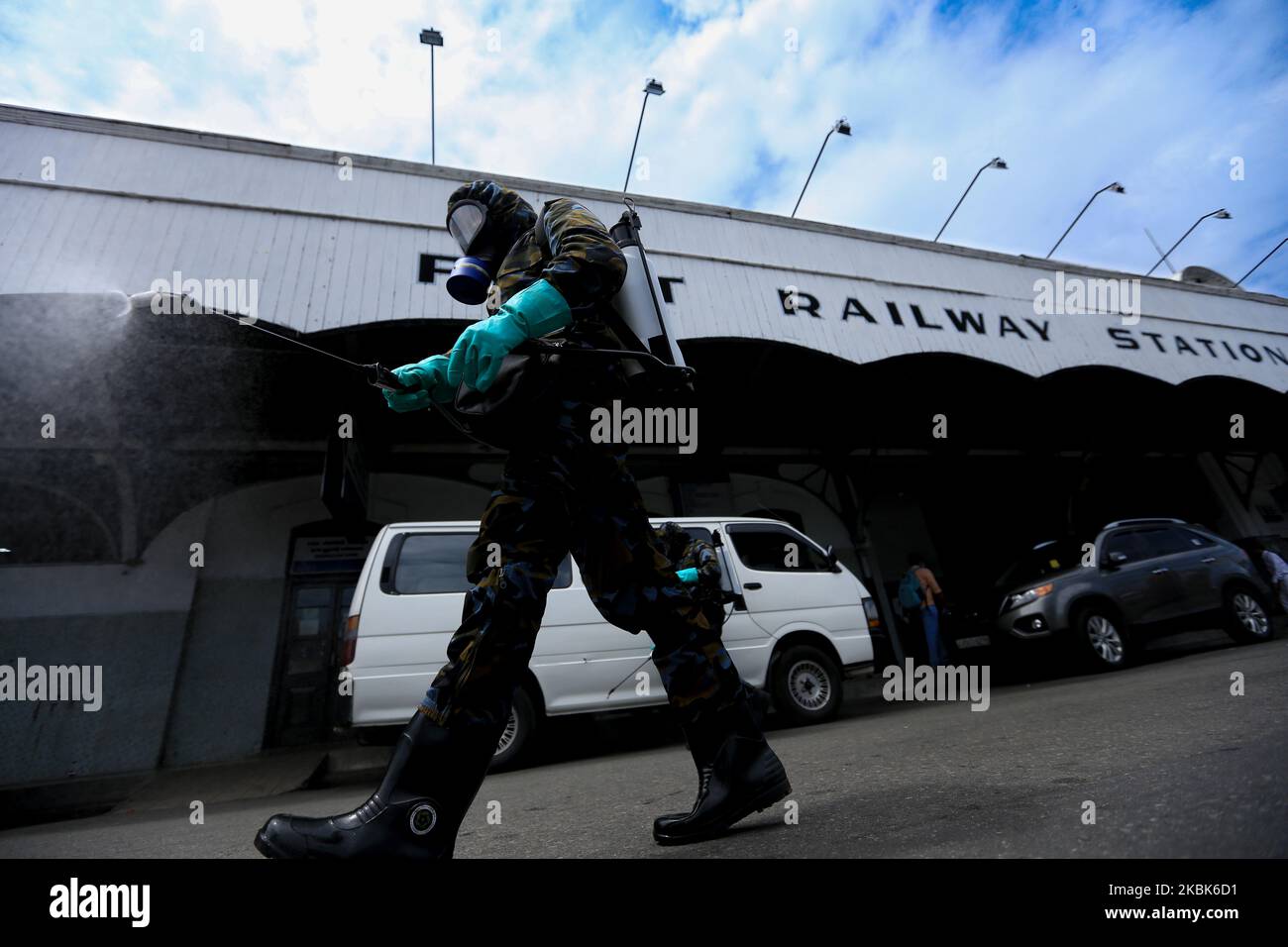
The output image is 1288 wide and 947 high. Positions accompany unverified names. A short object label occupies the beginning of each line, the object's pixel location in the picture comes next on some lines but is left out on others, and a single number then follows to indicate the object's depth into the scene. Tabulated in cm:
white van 431
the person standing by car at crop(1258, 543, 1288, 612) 775
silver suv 614
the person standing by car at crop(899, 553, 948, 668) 736
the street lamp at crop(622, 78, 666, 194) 950
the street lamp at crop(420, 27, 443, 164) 879
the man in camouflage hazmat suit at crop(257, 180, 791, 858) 116
